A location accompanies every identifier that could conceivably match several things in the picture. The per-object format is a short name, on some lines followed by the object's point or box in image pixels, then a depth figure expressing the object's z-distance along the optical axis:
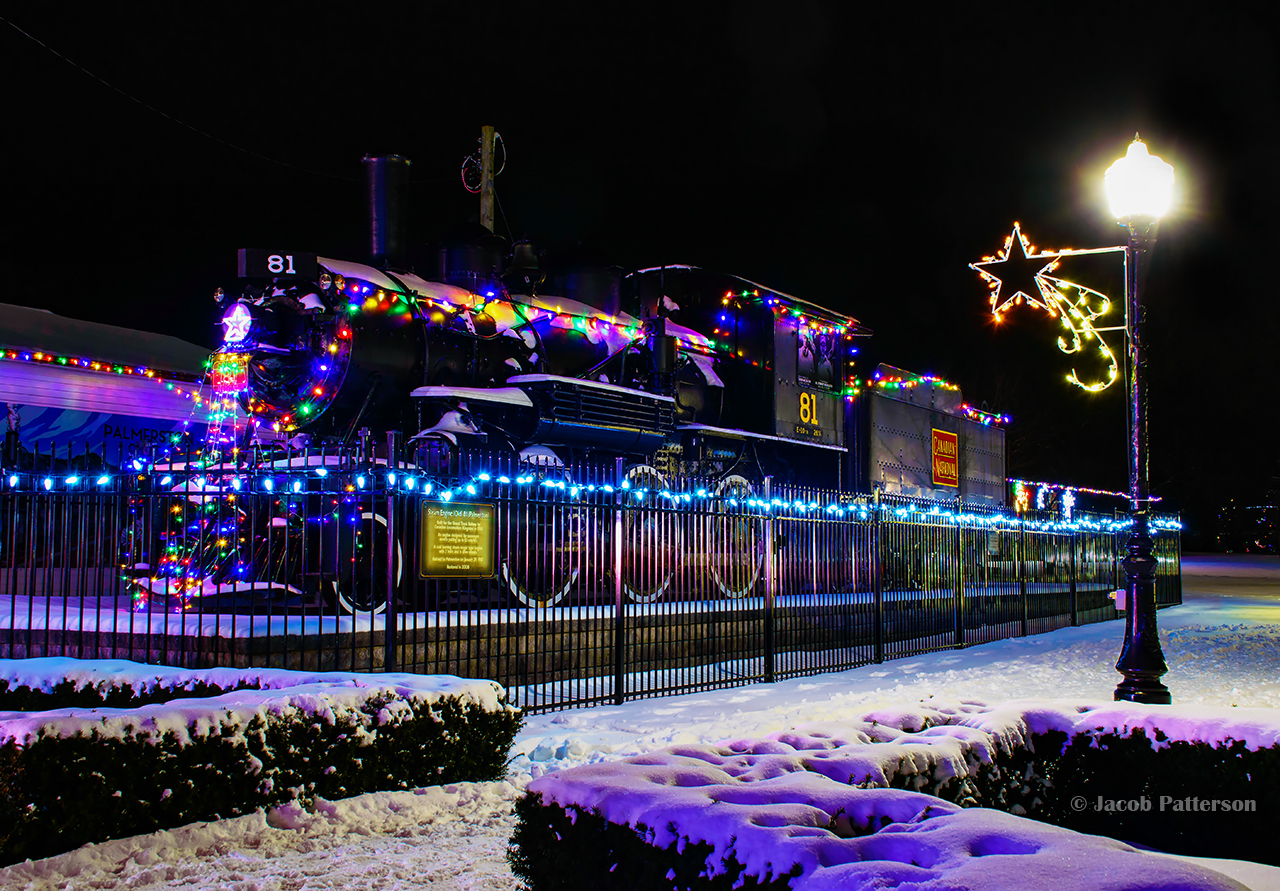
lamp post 7.80
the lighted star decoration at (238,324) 9.98
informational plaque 7.46
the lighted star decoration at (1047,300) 13.37
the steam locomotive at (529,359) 9.93
